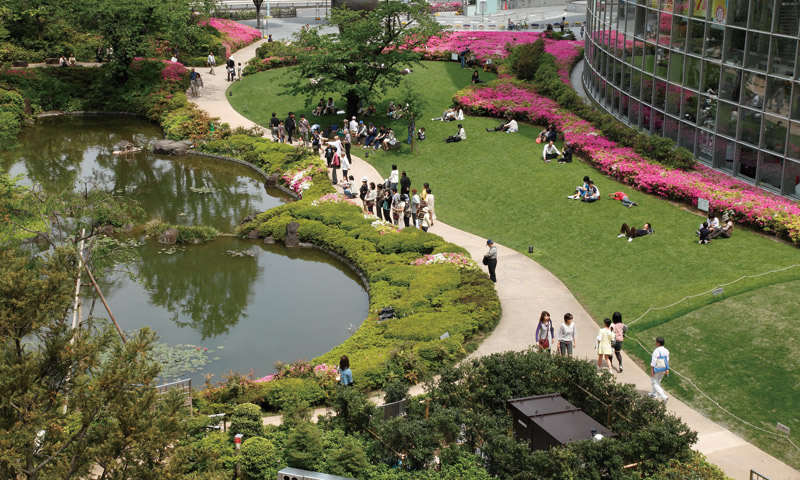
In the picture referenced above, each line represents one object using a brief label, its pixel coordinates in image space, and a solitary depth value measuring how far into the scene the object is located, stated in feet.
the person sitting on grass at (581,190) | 109.50
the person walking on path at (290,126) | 142.10
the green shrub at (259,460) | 56.65
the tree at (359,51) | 144.15
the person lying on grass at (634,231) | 96.46
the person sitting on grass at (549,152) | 125.59
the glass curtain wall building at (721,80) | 97.45
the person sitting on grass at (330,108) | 153.07
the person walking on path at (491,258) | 87.76
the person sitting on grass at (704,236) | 93.04
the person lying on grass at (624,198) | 106.03
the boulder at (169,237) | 107.96
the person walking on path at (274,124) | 143.33
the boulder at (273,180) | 128.77
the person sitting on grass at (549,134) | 131.06
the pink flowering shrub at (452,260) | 91.76
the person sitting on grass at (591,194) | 108.88
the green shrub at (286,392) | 67.97
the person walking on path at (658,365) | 65.72
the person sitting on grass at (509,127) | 139.85
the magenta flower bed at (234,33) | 206.07
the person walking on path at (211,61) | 186.09
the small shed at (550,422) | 54.80
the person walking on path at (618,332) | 70.74
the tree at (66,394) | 40.14
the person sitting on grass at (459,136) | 138.21
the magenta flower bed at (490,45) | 180.55
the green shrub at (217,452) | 53.01
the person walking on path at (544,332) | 72.18
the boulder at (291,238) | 107.55
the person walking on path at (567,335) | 71.46
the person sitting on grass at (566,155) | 123.65
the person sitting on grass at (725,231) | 93.30
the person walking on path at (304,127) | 138.52
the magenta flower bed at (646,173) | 94.69
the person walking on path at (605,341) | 69.67
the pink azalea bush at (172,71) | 171.53
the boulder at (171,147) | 144.36
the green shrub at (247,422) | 60.34
